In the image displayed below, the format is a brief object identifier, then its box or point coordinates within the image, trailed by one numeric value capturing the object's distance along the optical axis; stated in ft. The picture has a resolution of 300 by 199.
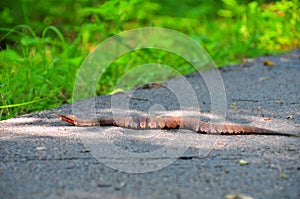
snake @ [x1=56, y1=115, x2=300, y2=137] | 26.40
